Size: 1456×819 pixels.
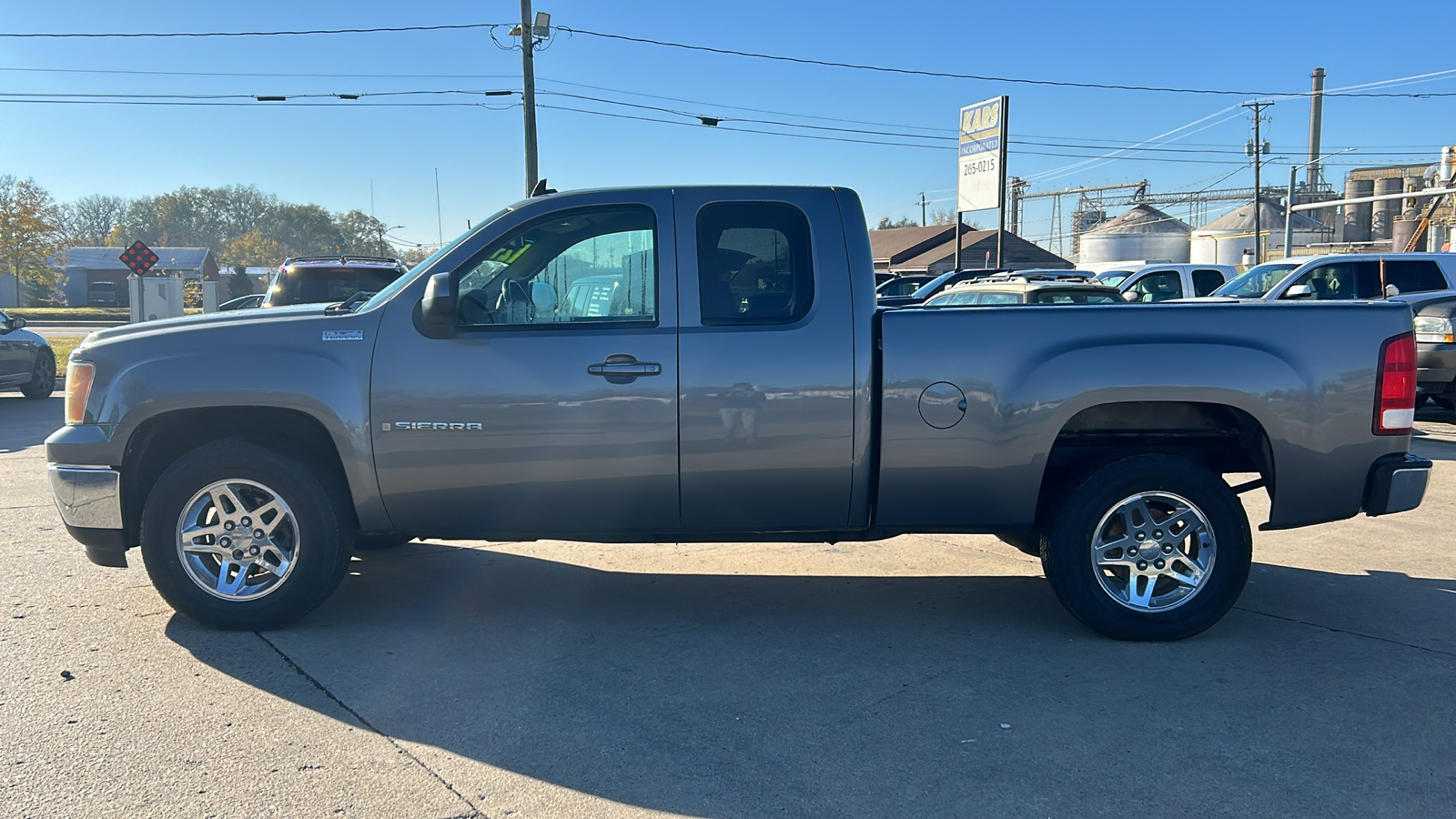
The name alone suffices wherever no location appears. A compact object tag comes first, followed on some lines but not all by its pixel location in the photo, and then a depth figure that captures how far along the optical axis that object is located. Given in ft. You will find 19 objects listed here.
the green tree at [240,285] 167.53
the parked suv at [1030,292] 43.34
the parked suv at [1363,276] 45.27
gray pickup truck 14.55
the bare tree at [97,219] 357.20
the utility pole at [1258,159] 156.27
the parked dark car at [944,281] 70.74
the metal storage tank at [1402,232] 185.88
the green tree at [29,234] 151.02
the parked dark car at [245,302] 68.86
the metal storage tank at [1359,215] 228.43
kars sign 105.19
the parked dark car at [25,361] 45.42
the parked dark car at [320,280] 34.35
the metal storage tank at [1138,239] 222.28
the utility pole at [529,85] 74.79
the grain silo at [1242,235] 217.15
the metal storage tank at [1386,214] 213.46
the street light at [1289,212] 124.26
